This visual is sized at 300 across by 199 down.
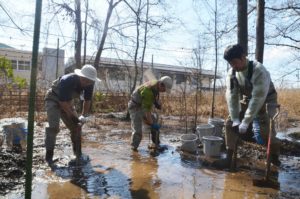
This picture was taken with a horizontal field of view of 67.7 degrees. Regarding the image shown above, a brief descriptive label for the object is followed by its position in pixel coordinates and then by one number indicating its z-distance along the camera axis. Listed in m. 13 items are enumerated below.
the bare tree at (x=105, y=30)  9.93
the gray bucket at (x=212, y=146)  3.97
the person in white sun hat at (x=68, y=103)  3.49
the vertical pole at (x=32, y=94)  1.52
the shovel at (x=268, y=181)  2.93
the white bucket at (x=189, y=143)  4.31
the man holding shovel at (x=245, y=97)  2.94
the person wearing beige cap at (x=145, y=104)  4.13
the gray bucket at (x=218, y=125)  4.87
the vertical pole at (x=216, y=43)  8.65
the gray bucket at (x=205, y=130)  4.52
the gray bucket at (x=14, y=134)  3.96
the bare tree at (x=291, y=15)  7.11
